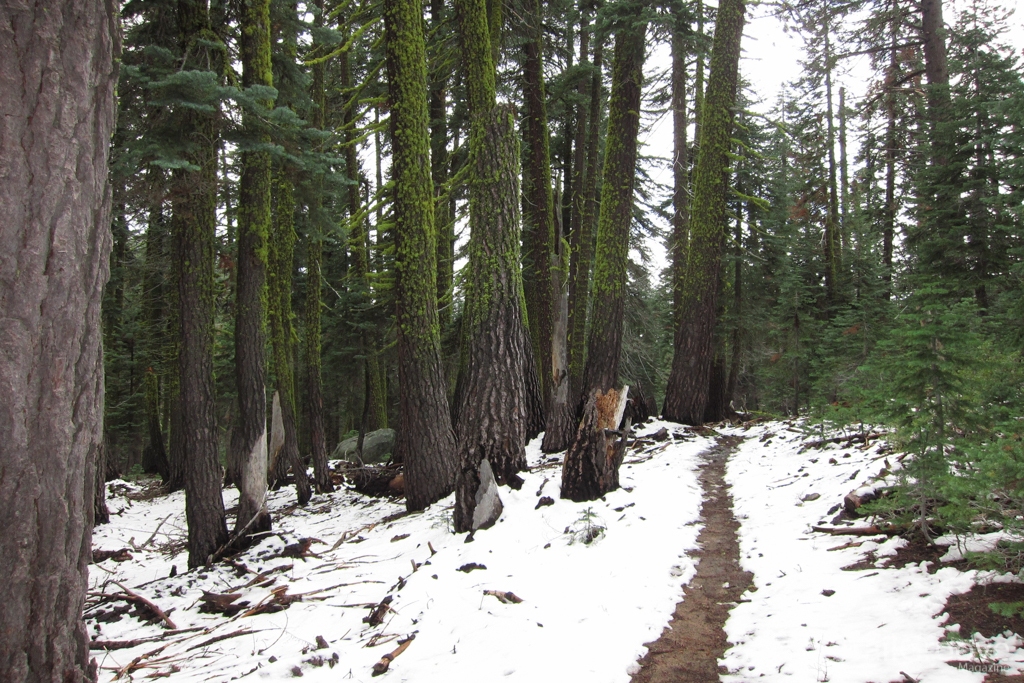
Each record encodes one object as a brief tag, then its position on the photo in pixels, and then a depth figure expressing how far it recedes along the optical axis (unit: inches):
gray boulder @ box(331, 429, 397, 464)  596.4
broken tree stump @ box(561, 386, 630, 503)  268.7
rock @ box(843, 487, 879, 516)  219.0
